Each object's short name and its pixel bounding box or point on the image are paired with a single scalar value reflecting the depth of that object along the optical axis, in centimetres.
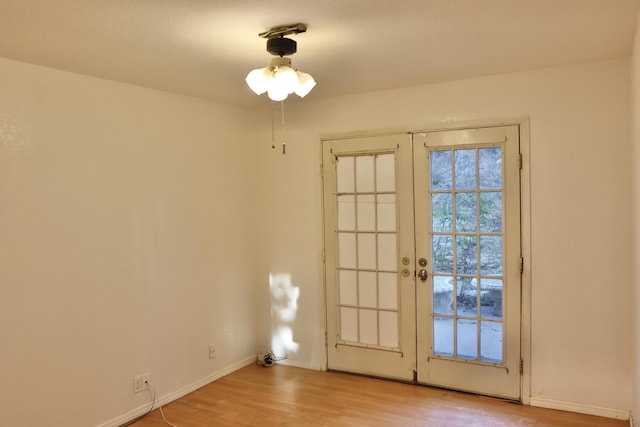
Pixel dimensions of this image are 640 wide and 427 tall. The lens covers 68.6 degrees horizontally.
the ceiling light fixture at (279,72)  243
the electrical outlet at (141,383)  350
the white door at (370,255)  398
